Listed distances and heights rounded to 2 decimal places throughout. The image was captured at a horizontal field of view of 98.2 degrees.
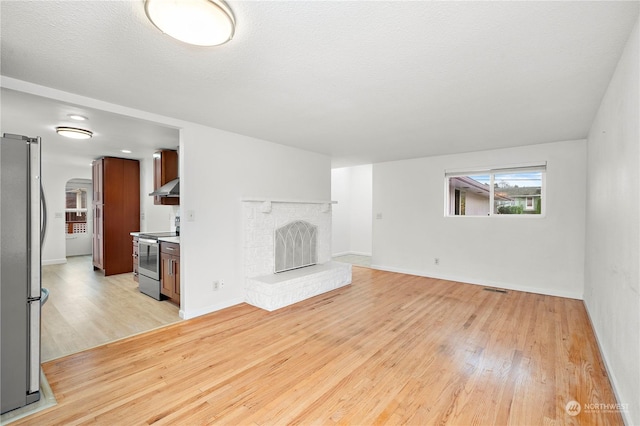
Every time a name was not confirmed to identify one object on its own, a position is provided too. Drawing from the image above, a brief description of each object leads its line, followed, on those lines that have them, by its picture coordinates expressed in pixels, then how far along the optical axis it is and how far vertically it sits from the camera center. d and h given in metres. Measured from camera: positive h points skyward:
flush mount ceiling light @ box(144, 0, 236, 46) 1.35 +0.98
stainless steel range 4.04 -0.84
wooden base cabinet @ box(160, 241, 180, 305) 3.64 -0.83
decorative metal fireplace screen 4.30 -0.58
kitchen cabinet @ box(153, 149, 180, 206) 4.71 +0.69
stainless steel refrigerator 1.79 -0.41
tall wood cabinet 5.50 -0.04
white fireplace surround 3.68 -0.91
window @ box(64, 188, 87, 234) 8.00 -0.07
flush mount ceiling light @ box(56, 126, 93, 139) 3.67 +1.04
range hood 4.19 +0.30
